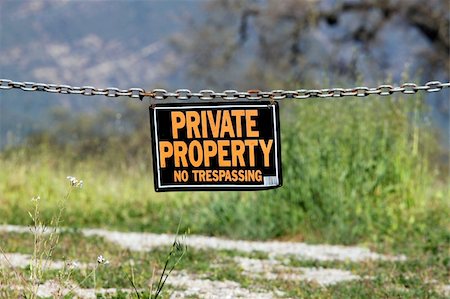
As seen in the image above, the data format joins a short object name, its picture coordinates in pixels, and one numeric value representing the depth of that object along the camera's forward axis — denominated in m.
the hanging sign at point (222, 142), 9.77
